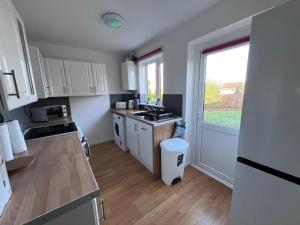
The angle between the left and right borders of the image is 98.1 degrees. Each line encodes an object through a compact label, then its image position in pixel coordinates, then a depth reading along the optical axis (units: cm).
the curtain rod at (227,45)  146
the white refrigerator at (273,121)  69
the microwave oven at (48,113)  226
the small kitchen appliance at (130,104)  329
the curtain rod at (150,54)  240
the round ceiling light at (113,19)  161
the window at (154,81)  276
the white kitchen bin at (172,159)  174
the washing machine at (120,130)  280
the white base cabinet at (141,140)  198
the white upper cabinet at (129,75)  307
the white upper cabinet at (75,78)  244
